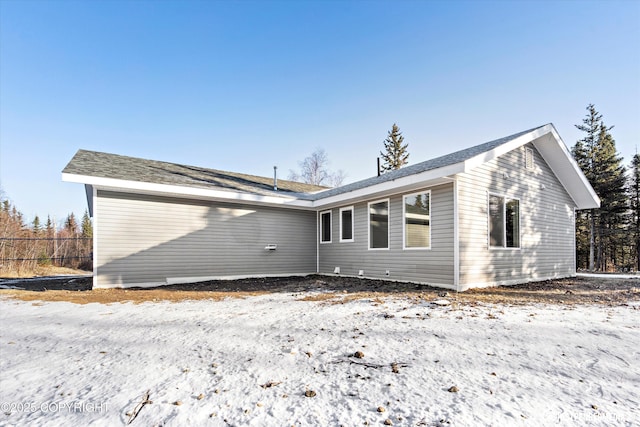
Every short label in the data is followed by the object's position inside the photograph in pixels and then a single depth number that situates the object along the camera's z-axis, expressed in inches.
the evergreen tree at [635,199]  758.7
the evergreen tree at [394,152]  1185.4
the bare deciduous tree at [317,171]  1153.4
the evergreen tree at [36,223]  1162.3
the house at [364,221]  298.5
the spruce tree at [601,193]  747.4
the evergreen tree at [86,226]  1251.7
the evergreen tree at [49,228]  1035.7
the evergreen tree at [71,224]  1236.6
